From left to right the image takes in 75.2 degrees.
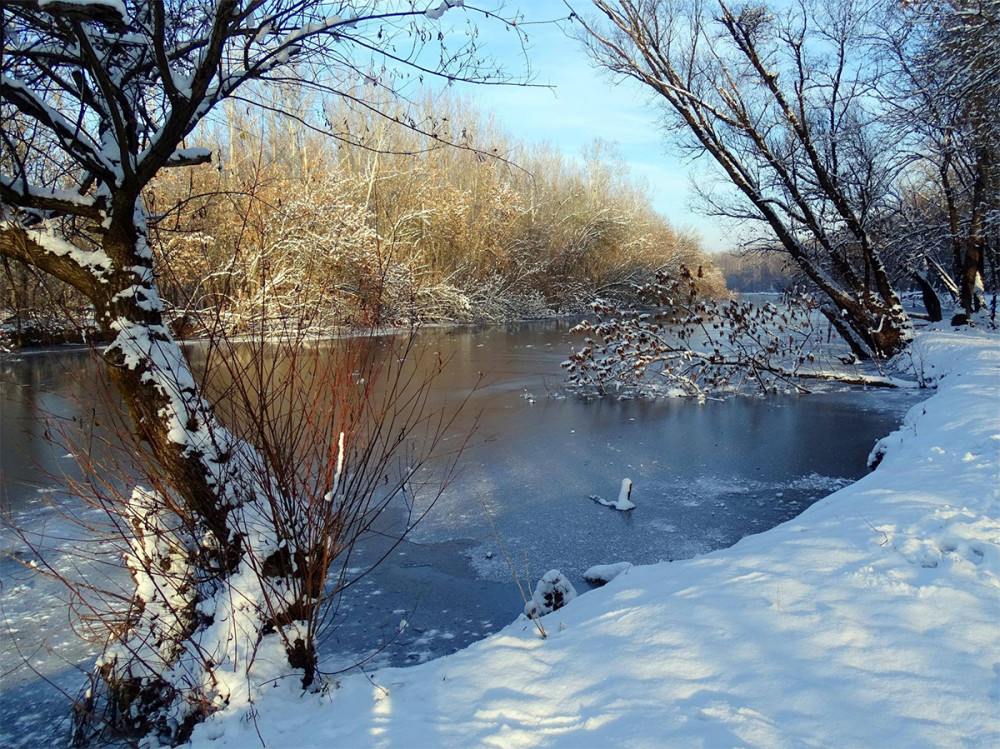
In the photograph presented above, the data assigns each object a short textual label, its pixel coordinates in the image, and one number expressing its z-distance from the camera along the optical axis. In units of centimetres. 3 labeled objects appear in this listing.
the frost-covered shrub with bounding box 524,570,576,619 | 390
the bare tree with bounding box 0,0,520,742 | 290
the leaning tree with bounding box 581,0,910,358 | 1182
